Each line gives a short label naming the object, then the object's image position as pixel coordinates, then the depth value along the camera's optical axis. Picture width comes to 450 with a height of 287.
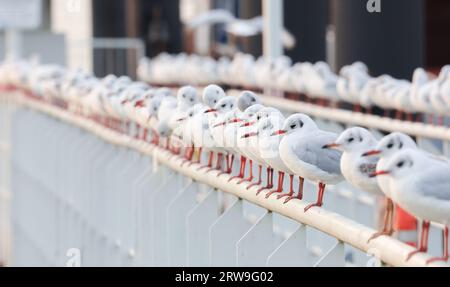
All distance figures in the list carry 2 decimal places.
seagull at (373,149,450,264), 7.41
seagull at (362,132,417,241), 7.82
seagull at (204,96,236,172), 10.94
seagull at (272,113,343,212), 9.41
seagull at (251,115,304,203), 9.84
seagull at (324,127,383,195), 8.36
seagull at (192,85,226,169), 11.32
